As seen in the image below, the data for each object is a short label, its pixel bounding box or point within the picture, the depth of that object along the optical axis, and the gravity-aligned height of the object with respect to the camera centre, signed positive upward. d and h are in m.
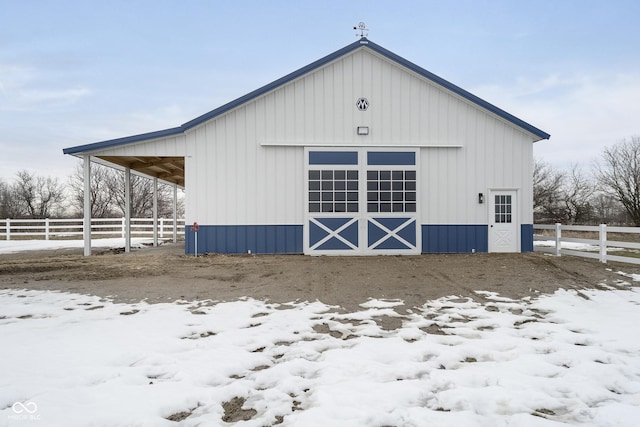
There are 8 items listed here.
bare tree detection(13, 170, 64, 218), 40.12 +2.58
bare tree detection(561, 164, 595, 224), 28.09 +1.54
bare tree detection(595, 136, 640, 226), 25.50 +3.10
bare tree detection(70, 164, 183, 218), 38.38 +2.44
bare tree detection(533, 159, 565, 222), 29.58 +1.85
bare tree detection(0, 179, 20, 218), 38.17 +1.62
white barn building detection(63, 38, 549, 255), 10.62 +1.61
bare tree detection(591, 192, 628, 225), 28.30 +0.32
